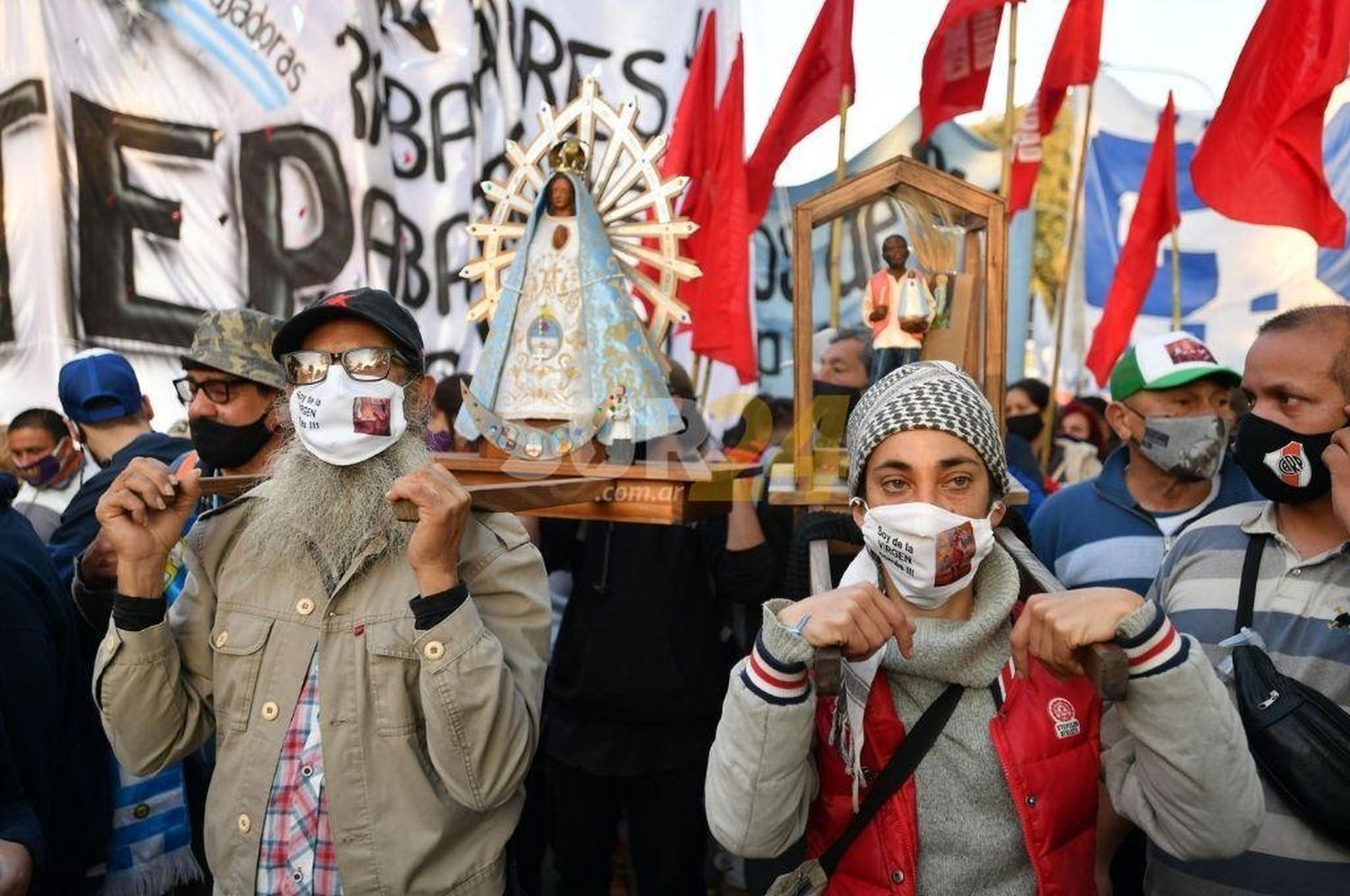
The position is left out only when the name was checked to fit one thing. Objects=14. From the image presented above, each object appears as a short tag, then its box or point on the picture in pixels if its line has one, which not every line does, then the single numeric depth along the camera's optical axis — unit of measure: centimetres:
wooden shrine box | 304
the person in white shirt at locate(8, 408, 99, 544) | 469
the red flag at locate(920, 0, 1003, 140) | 550
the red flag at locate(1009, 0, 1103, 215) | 571
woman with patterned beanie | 156
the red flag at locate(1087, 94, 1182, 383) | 664
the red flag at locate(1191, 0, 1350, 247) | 453
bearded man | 189
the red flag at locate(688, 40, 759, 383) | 571
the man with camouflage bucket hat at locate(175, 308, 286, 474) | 269
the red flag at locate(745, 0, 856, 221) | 534
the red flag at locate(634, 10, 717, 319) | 626
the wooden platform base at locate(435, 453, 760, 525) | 258
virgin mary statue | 283
